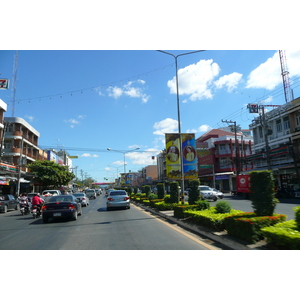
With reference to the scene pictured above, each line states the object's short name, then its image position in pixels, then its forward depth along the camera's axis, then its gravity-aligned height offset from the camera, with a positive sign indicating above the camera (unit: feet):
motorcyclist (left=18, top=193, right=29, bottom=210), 61.93 -1.89
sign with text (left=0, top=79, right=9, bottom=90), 87.87 +36.32
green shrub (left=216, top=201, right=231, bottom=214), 32.28 -2.25
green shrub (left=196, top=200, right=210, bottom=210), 37.34 -2.13
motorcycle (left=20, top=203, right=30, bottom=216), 61.16 -3.50
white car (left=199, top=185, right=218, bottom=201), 89.74 -1.50
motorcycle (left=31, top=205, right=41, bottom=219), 50.63 -3.45
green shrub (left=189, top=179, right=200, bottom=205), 43.16 -0.19
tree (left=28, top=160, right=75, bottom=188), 134.82 +10.41
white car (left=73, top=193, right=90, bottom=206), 81.84 -1.87
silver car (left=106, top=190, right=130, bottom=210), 64.34 -2.36
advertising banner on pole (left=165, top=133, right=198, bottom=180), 54.49 +6.99
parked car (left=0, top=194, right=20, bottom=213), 71.77 -2.72
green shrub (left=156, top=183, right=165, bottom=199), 69.10 -0.14
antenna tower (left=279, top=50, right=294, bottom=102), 140.36 +59.13
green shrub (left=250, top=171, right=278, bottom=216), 23.56 -0.48
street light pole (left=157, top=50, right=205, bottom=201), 51.42 +16.18
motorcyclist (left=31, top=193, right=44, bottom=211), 51.38 -1.79
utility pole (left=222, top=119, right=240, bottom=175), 128.92 +15.84
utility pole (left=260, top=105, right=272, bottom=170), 97.08 +21.82
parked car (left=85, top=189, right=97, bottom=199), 150.53 -0.74
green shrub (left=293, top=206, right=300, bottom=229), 17.76 -1.86
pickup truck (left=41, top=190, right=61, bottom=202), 101.56 +0.16
